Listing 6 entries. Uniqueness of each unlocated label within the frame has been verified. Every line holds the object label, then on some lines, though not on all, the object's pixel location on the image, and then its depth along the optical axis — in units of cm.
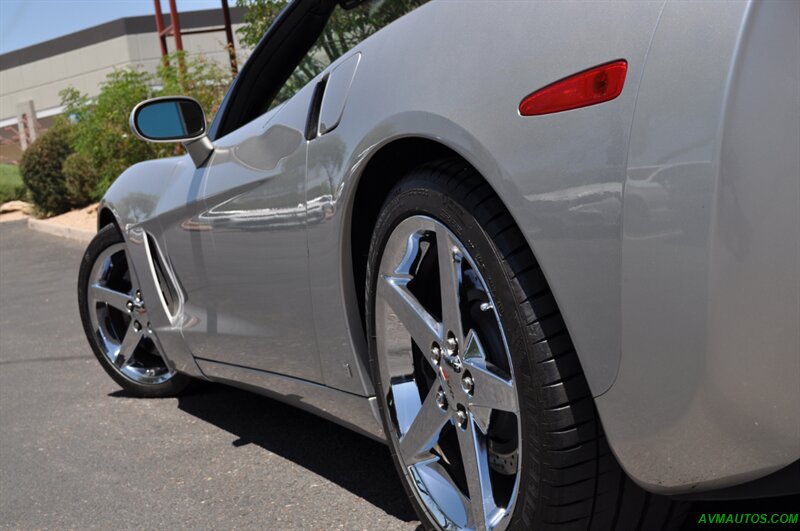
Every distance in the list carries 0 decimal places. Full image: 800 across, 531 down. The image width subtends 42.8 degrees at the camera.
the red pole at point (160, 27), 1673
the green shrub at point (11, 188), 2347
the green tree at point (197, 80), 1374
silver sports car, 155
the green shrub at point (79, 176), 1753
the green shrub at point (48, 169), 1820
